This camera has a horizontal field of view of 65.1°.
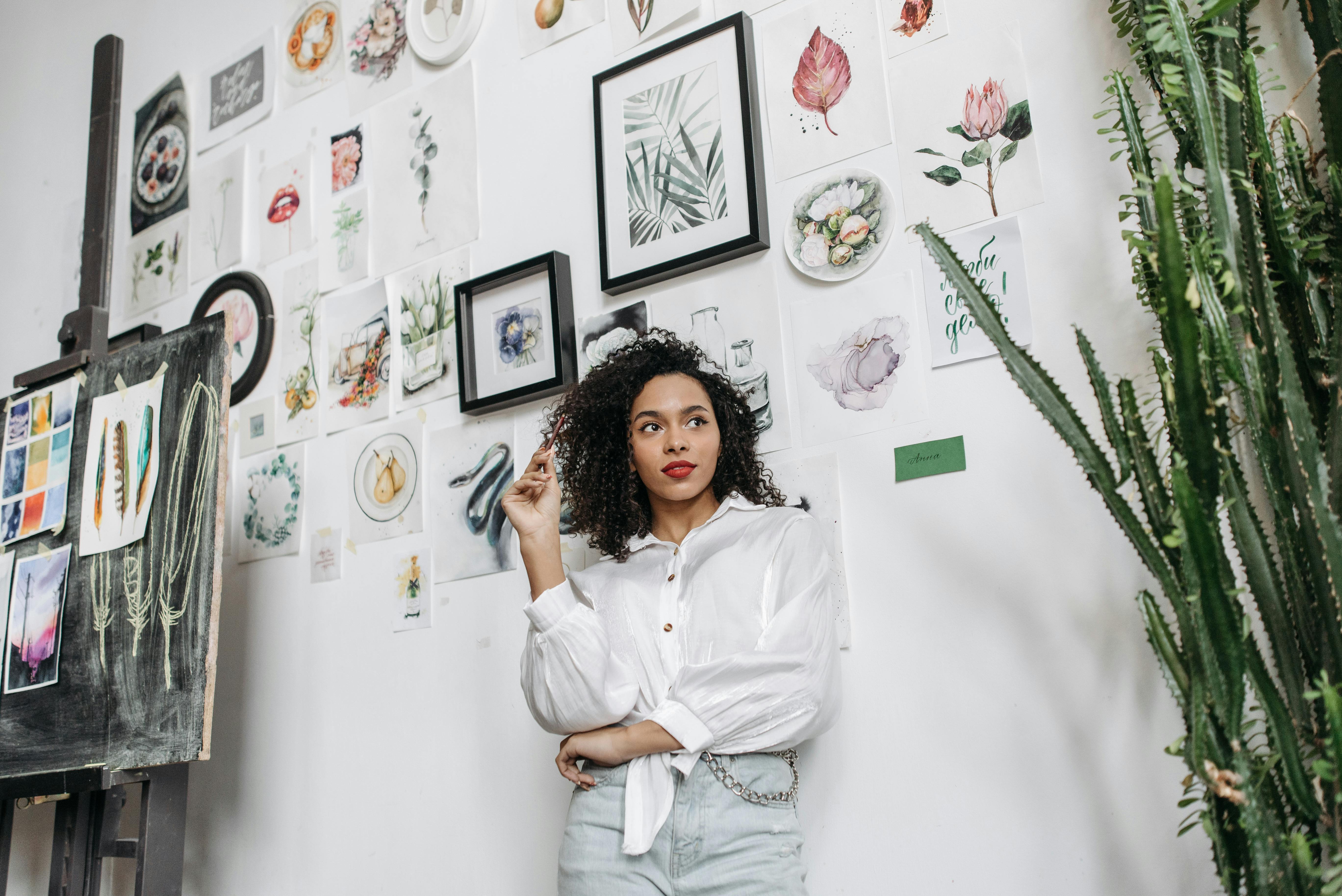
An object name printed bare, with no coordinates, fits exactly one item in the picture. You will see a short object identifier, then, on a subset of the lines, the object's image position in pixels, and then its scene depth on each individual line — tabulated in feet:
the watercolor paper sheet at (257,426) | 8.01
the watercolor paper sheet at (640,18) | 6.28
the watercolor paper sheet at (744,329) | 5.57
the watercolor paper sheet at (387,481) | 7.00
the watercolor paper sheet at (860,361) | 5.19
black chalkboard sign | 6.34
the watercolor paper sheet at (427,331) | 7.02
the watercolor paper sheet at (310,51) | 8.29
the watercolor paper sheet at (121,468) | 6.98
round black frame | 8.10
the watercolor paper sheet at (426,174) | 7.23
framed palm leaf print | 5.81
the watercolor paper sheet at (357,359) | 7.38
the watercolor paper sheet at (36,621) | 7.16
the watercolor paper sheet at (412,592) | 6.82
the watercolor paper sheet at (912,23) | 5.38
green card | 4.99
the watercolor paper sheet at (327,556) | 7.38
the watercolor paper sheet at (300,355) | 7.77
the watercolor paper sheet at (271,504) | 7.70
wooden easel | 6.26
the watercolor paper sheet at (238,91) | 8.75
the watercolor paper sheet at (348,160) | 7.92
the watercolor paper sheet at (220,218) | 8.63
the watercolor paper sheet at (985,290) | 4.95
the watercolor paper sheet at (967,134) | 5.04
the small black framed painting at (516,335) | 6.32
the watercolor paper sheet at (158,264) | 9.00
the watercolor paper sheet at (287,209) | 8.16
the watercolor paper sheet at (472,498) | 6.52
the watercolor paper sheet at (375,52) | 7.85
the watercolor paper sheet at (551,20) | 6.75
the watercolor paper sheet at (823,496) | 5.20
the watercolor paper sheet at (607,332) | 6.12
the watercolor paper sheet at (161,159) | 9.25
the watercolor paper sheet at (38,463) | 7.59
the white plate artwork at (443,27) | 7.35
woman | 4.42
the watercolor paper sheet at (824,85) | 5.53
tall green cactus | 3.23
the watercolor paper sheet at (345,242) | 7.73
